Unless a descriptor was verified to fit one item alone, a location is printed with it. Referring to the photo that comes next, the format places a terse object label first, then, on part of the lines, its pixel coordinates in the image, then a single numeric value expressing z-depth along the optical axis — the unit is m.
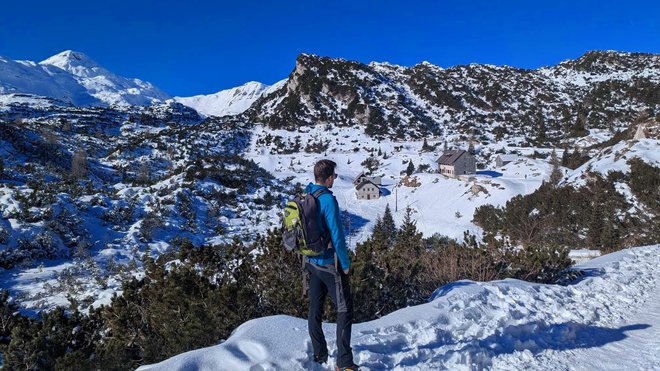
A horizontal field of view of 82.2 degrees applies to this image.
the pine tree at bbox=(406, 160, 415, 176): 53.77
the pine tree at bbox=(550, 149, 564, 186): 31.27
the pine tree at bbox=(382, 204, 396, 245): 27.71
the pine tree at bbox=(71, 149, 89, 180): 26.45
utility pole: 41.54
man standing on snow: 3.32
